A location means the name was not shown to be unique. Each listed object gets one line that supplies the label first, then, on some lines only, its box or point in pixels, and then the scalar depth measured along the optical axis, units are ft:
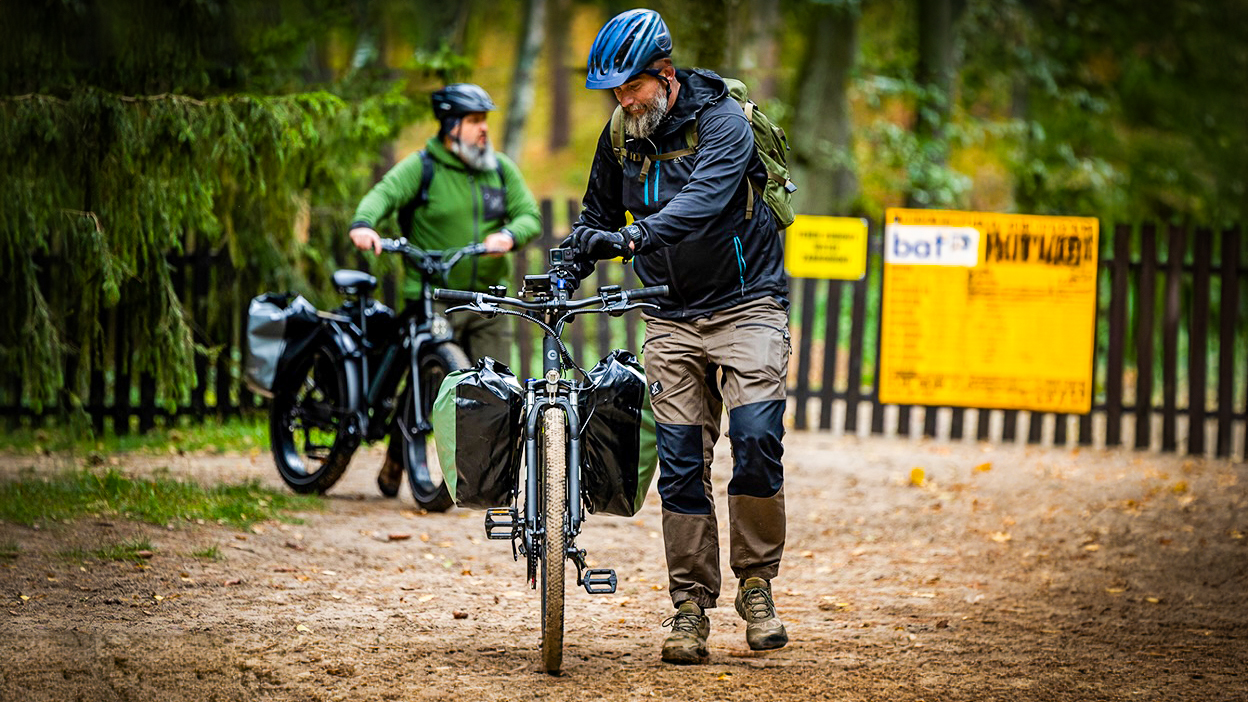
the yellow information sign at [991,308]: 69.31
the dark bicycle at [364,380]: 48.06
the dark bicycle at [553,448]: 28.89
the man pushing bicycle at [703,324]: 31.19
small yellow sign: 73.10
